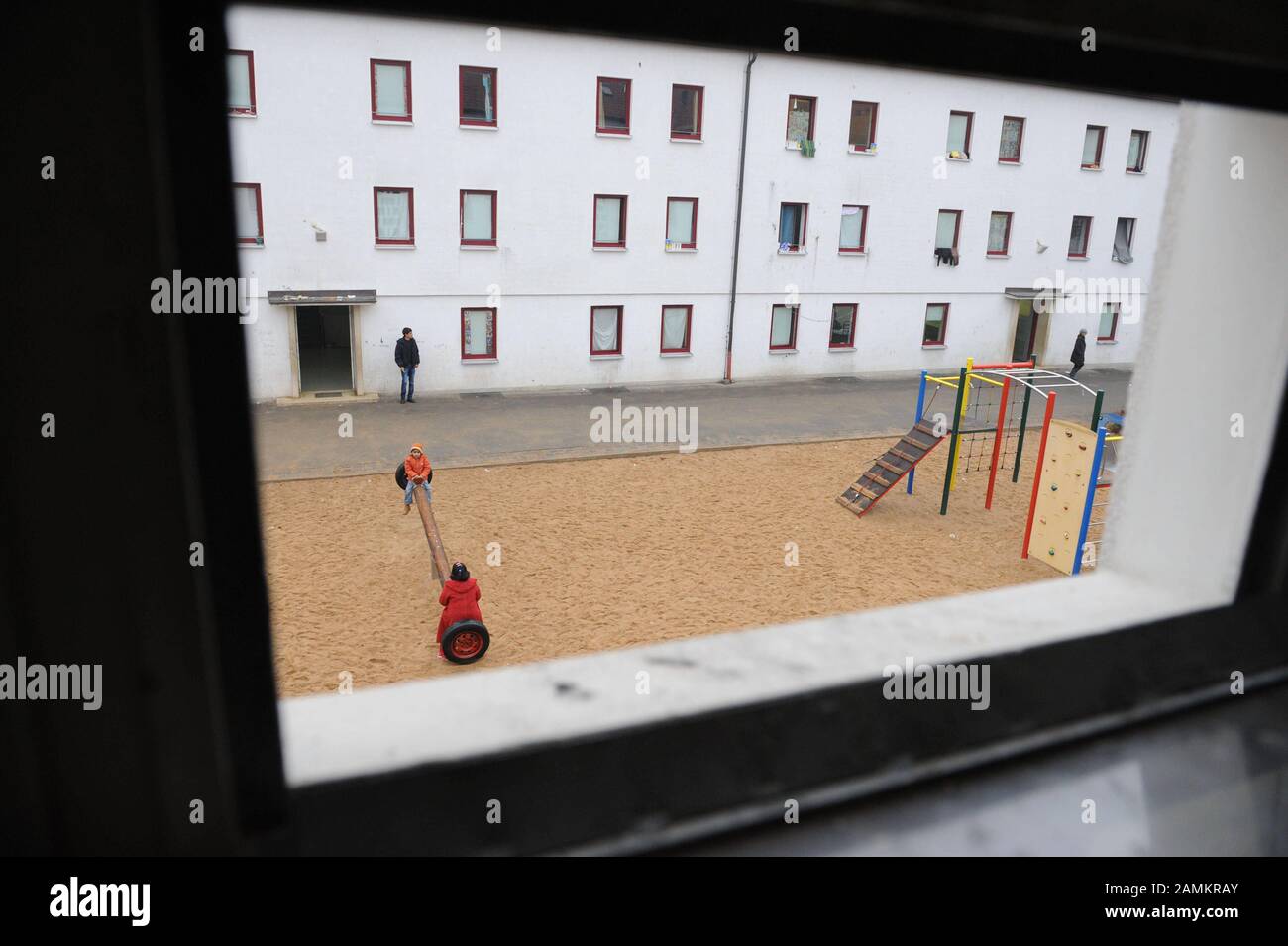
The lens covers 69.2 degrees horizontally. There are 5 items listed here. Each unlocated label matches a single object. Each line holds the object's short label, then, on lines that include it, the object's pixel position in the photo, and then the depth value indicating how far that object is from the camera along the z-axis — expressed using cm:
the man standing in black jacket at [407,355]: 1802
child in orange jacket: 1087
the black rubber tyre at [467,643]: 836
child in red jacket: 831
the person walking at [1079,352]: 2361
